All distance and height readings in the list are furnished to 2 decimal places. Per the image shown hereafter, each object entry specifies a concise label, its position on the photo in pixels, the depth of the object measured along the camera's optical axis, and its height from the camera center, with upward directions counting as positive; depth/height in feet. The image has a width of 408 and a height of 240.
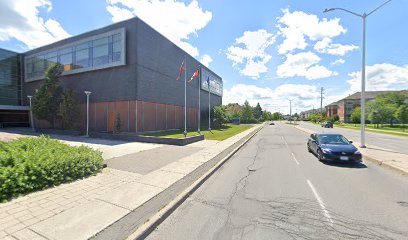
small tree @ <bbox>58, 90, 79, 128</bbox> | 75.86 +3.75
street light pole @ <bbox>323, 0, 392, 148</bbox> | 45.47 +8.67
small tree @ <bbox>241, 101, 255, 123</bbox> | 247.50 +6.48
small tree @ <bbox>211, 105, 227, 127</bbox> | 125.70 +2.30
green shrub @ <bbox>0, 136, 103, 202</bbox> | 16.21 -4.90
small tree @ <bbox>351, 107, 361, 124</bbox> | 224.74 +2.74
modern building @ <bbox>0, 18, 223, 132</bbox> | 72.90 +18.66
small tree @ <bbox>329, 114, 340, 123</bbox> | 261.48 -0.95
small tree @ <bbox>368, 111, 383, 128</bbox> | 163.43 +1.18
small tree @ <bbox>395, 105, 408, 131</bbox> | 148.15 +4.17
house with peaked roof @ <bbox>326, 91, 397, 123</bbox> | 286.25 +21.11
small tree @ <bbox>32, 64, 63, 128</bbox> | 78.79 +8.07
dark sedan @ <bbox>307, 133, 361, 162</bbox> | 29.50 -4.87
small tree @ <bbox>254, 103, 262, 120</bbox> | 333.70 +11.76
